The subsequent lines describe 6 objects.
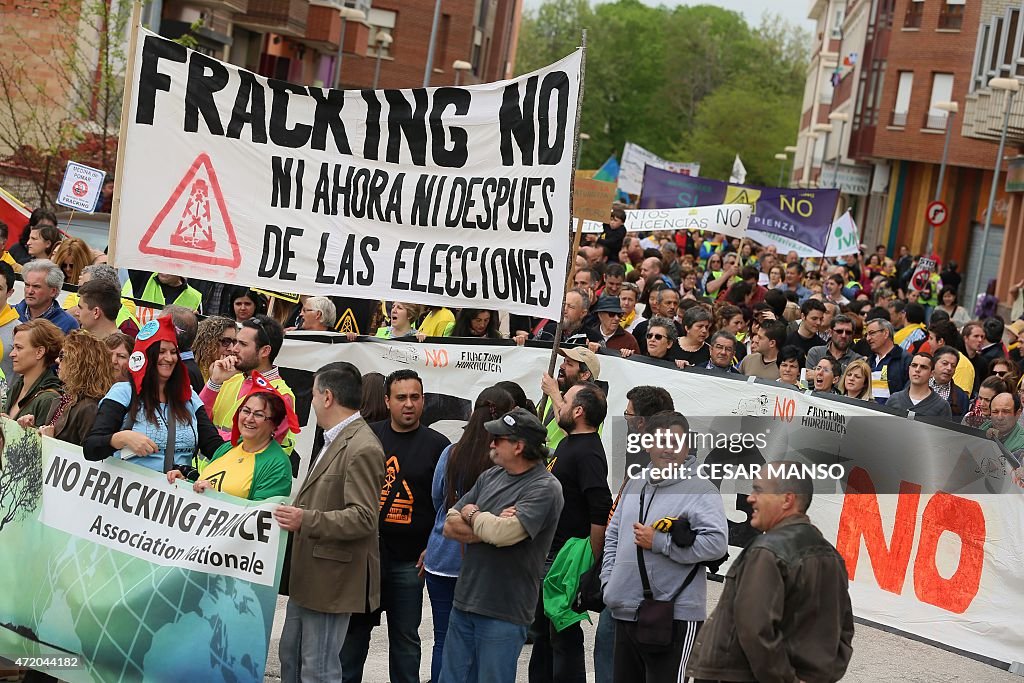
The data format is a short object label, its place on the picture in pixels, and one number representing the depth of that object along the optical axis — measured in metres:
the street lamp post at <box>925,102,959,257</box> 40.88
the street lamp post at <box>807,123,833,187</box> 69.88
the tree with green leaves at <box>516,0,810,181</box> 108.19
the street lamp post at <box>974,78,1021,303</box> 32.72
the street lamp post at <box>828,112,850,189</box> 60.88
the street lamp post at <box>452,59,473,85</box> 49.38
